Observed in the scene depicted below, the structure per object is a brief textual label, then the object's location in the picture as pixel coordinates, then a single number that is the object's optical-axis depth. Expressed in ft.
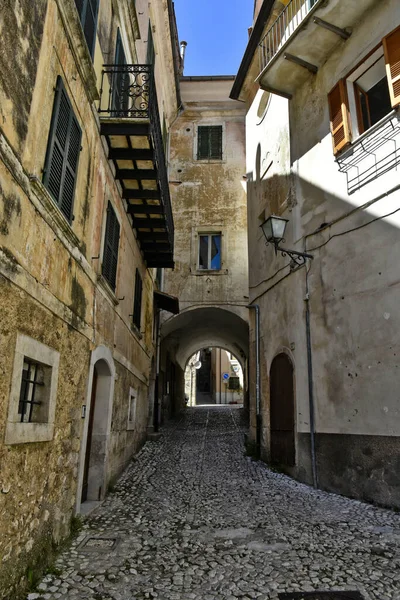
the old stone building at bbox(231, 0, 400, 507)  22.09
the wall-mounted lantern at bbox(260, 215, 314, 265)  26.63
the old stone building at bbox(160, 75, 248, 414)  51.88
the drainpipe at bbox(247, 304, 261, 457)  34.99
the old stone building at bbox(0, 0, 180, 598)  11.91
